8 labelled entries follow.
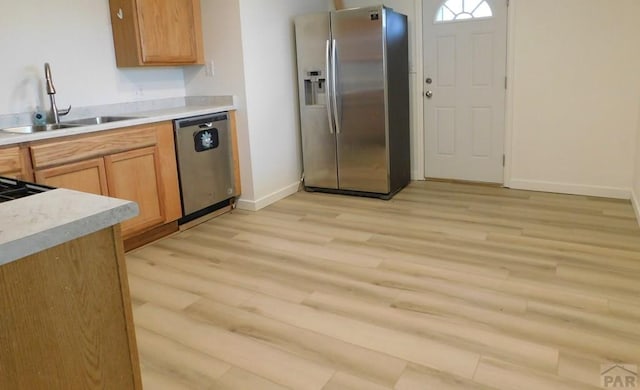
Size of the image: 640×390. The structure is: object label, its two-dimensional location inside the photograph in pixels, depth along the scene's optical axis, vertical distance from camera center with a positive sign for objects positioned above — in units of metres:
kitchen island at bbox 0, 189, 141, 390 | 0.97 -0.40
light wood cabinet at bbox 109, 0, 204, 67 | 3.65 +0.51
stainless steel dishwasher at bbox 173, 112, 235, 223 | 3.77 -0.51
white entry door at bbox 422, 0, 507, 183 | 4.54 -0.03
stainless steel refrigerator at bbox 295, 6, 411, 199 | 4.26 -0.08
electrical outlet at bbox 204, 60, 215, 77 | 4.24 +0.23
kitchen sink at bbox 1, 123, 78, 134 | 3.26 -0.15
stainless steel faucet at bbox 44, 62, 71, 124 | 3.33 +0.06
